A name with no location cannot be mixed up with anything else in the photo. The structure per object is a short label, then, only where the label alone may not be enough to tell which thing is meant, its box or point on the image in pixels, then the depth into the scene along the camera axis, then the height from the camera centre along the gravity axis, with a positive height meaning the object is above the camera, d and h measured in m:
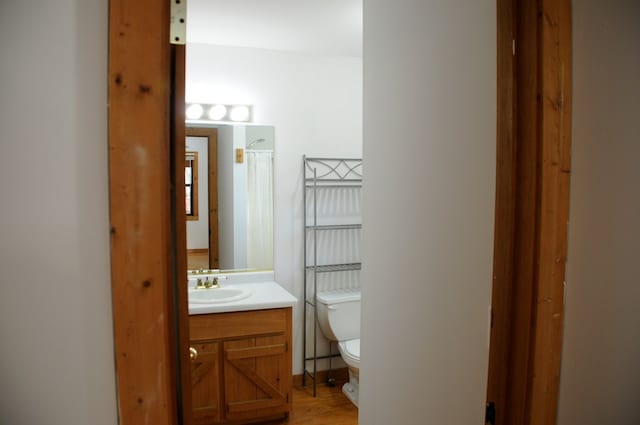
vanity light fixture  2.79 +0.62
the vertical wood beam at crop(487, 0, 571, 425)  0.86 +0.00
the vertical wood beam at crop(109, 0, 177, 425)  0.65 -0.02
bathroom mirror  2.84 -0.02
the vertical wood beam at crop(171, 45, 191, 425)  0.77 -0.06
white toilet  2.85 -0.95
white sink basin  2.61 -0.70
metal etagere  3.08 -0.26
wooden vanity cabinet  2.32 -1.09
